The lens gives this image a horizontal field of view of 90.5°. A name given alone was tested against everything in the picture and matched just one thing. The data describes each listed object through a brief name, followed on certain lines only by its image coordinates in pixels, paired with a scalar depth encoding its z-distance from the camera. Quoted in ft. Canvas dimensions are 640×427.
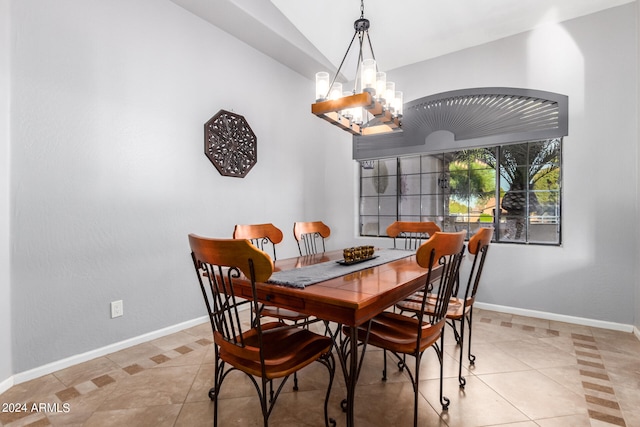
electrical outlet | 8.08
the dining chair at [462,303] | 5.97
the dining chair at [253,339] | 3.92
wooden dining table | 4.16
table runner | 5.00
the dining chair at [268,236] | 6.69
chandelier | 6.73
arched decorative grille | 10.55
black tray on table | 6.63
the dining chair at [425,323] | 4.72
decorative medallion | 10.36
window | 10.97
